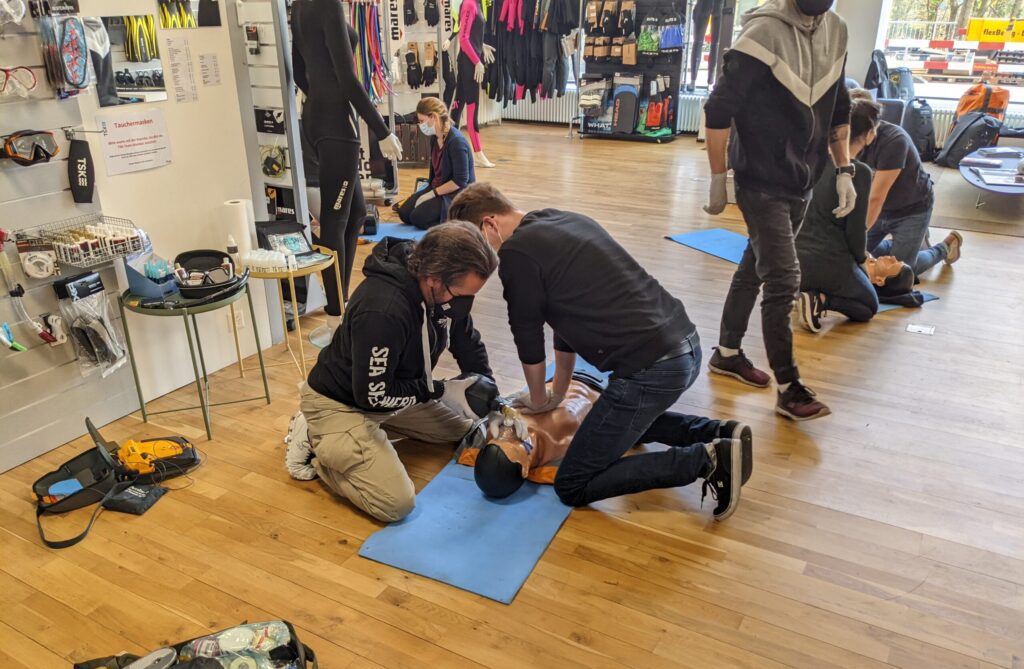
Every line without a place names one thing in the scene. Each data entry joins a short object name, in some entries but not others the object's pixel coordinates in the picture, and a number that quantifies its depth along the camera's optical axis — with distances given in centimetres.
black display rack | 947
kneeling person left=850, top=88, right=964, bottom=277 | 438
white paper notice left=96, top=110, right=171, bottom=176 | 315
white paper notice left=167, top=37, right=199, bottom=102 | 334
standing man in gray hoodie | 290
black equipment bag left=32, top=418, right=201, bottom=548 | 275
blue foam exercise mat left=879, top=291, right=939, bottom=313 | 448
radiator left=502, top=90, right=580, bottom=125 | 1074
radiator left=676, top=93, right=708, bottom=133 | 1005
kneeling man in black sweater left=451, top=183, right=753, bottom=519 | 246
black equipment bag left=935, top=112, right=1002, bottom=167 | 751
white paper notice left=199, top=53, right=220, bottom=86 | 349
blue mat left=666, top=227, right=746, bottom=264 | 545
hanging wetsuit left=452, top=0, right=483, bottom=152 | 816
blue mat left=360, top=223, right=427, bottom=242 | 607
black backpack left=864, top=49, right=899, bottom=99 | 798
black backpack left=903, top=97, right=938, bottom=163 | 796
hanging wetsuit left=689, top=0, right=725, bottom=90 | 943
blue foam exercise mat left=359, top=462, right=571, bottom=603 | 242
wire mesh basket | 292
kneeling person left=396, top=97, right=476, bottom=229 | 526
